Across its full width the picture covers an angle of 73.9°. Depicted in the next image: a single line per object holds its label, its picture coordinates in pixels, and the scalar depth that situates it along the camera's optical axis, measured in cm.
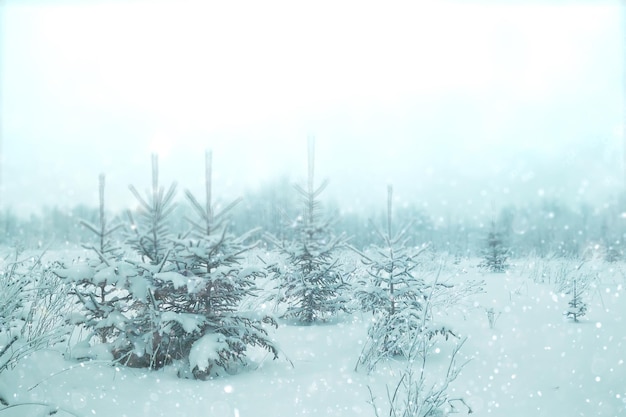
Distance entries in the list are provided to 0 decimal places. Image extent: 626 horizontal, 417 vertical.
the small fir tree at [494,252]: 1297
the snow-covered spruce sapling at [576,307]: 710
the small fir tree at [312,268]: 714
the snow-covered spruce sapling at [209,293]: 443
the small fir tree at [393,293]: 570
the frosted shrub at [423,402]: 370
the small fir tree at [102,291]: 435
